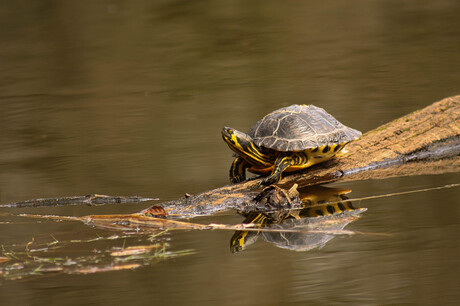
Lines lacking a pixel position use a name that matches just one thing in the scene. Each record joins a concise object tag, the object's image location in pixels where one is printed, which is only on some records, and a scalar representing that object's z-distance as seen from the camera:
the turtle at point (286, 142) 7.42
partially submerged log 7.75
